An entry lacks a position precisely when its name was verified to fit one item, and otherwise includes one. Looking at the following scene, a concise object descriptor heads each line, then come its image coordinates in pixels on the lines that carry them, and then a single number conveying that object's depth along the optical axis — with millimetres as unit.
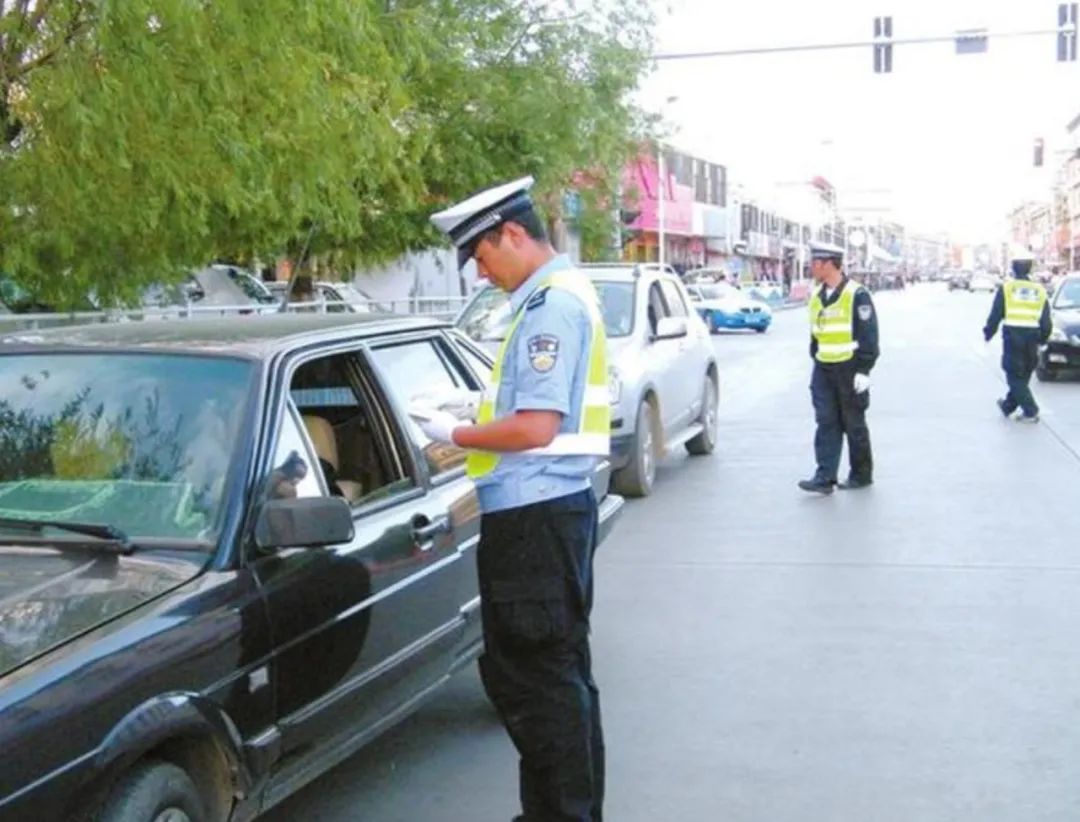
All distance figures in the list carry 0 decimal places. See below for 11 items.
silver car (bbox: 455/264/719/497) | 10555
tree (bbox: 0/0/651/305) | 7578
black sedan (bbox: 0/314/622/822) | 3201
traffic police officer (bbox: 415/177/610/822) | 3898
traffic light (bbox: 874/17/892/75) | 25078
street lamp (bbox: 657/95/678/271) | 52106
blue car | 38250
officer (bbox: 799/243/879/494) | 10688
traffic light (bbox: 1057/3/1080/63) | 24812
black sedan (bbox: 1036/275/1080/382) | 20156
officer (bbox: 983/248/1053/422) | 15148
